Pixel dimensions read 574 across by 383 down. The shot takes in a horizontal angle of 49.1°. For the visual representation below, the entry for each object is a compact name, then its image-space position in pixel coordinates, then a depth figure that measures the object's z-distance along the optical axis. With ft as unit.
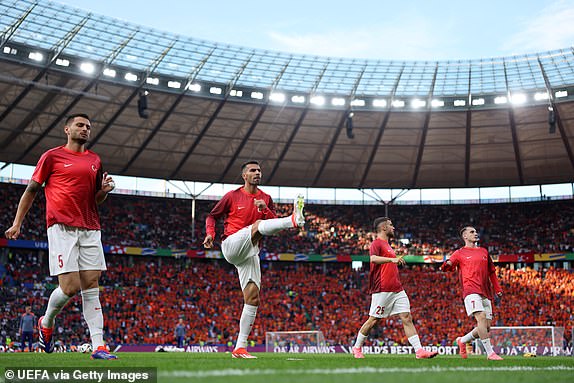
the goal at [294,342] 79.30
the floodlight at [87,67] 89.30
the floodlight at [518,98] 101.30
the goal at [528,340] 67.05
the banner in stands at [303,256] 120.98
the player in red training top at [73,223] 21.85
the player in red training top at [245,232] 26.32
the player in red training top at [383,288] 33.40
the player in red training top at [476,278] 32.78
